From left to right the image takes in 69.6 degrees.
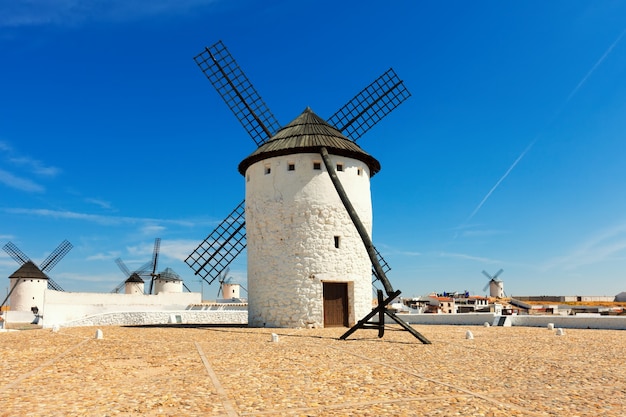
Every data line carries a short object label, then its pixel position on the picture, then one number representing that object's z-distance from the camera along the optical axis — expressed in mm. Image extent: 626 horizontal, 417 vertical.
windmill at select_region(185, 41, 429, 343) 15281
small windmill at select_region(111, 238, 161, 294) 57938
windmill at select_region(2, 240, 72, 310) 47500
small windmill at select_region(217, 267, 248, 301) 63275
